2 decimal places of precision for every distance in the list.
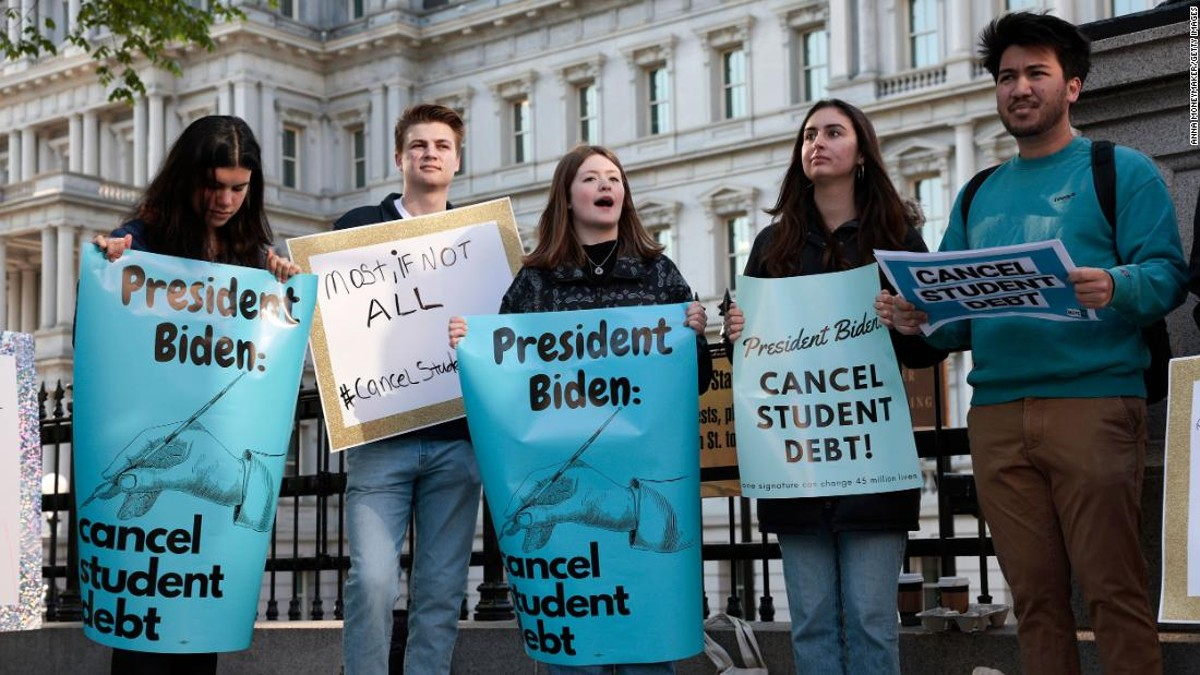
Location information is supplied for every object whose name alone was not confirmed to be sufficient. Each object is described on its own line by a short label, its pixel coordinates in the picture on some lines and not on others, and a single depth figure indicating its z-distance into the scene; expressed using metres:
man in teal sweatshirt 3.74
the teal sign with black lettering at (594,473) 4.29
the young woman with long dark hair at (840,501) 4.11
